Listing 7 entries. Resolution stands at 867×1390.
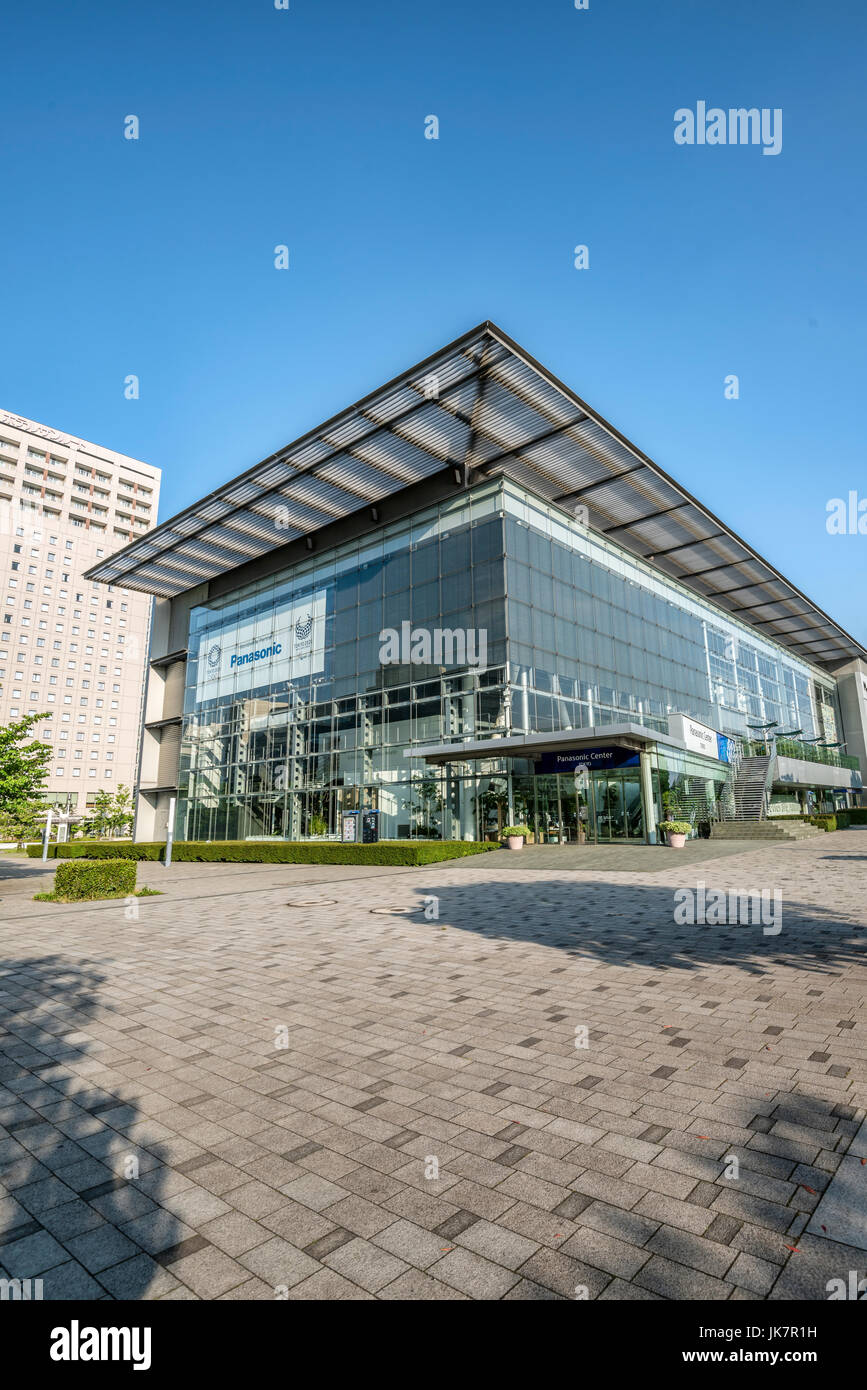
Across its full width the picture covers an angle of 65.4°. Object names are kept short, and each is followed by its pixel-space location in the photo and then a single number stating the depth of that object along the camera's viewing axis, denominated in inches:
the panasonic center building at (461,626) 1108.5
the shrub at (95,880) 647.8
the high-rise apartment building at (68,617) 3850.9
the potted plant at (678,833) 1042.1
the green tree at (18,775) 877.8
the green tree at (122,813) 2871.6
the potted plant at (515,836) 1067.3
